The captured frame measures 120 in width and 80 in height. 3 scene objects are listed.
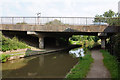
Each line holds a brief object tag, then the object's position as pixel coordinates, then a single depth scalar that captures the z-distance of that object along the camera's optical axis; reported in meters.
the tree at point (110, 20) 16.07
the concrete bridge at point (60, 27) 16.11
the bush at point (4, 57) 9.99
